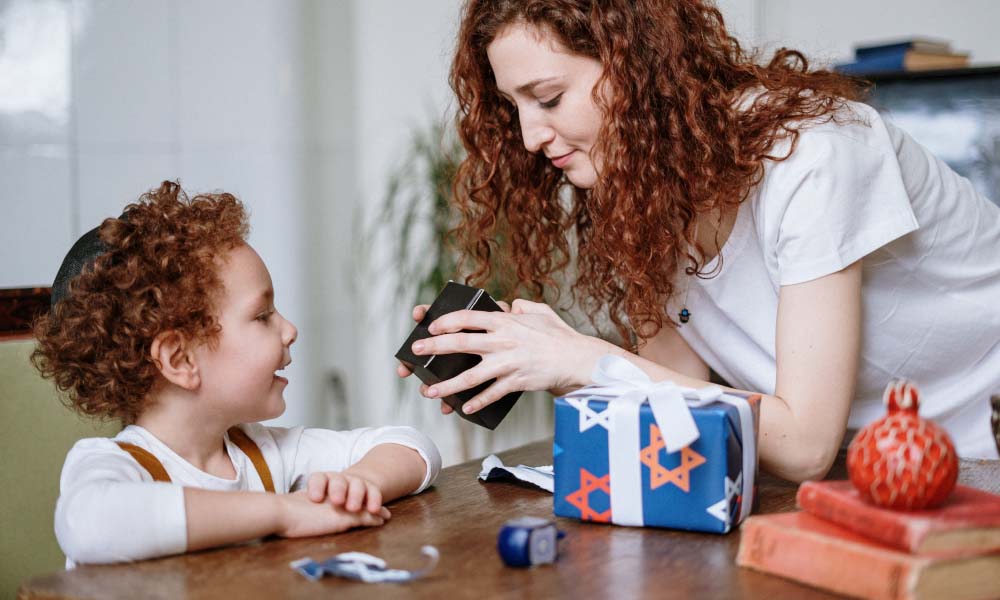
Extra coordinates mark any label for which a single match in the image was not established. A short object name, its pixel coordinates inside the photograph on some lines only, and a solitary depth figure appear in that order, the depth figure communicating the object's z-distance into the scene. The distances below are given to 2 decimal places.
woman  1.36
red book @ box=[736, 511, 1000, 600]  0.84
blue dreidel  0.97
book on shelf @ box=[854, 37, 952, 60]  2.92
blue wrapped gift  1.07
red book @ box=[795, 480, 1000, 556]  0.85
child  1.28
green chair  1.34
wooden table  0.92
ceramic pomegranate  0.87
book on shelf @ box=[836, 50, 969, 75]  2.91
